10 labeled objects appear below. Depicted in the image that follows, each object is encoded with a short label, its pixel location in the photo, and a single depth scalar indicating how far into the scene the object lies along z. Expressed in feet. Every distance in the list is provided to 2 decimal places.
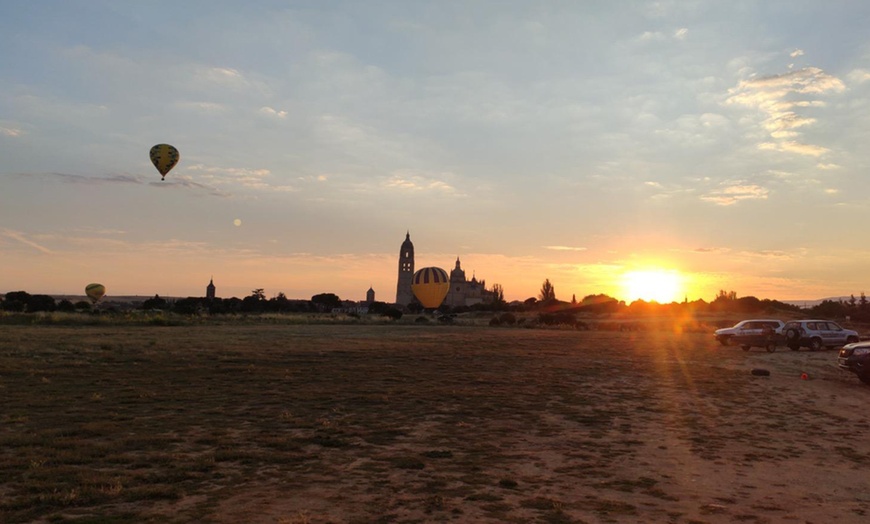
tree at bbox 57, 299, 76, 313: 250.66
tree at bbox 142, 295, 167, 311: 332.02
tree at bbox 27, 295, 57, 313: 246.43
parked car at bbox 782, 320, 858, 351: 109.29
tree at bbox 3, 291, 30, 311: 242.99
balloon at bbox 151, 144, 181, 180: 169.68
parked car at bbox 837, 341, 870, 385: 63.00
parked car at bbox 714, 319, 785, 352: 107.55
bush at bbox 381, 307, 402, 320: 302.66
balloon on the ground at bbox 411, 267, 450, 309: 321.52
